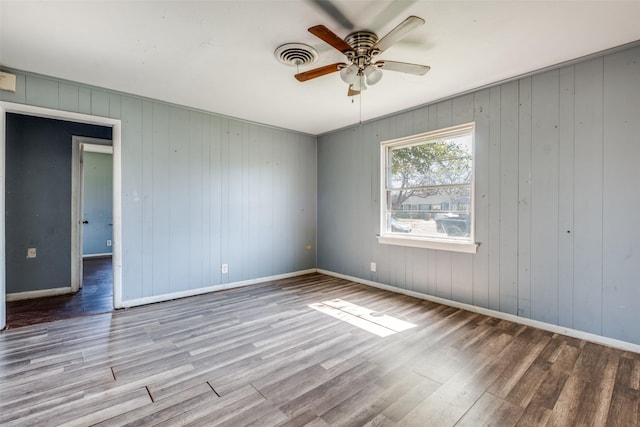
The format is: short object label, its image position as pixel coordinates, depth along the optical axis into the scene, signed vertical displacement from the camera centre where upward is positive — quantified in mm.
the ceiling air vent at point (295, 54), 2404 +1340
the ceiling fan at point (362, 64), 2148 +1162
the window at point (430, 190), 3443 +292
